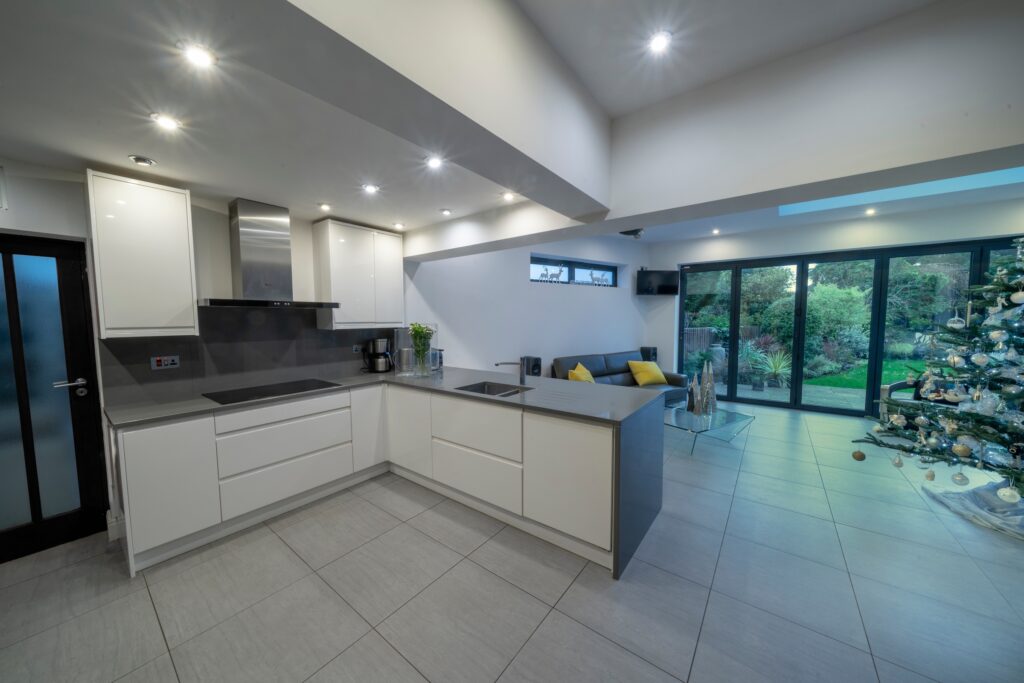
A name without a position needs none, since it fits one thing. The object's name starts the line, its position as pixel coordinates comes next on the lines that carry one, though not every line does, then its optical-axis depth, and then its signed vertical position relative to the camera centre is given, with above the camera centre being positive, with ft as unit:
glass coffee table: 11.06 -3.49
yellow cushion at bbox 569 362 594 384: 15.40 -2.47
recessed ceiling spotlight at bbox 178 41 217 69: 3.63 +2.91
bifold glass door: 13.89 +0.02
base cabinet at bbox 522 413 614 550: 6.22 -3.02
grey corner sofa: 15.93 -2.52
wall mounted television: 19.38 +2.09
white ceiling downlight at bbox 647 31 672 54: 4.87 +4.02
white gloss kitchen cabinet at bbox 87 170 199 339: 6.55 +1.27
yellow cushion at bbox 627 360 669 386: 17.57 -2.76
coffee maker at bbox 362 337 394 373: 11.34 -1.21
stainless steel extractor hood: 8.44 +1.66
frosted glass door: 6.93 -1.74
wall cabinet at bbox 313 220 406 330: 10.09 +1.38
